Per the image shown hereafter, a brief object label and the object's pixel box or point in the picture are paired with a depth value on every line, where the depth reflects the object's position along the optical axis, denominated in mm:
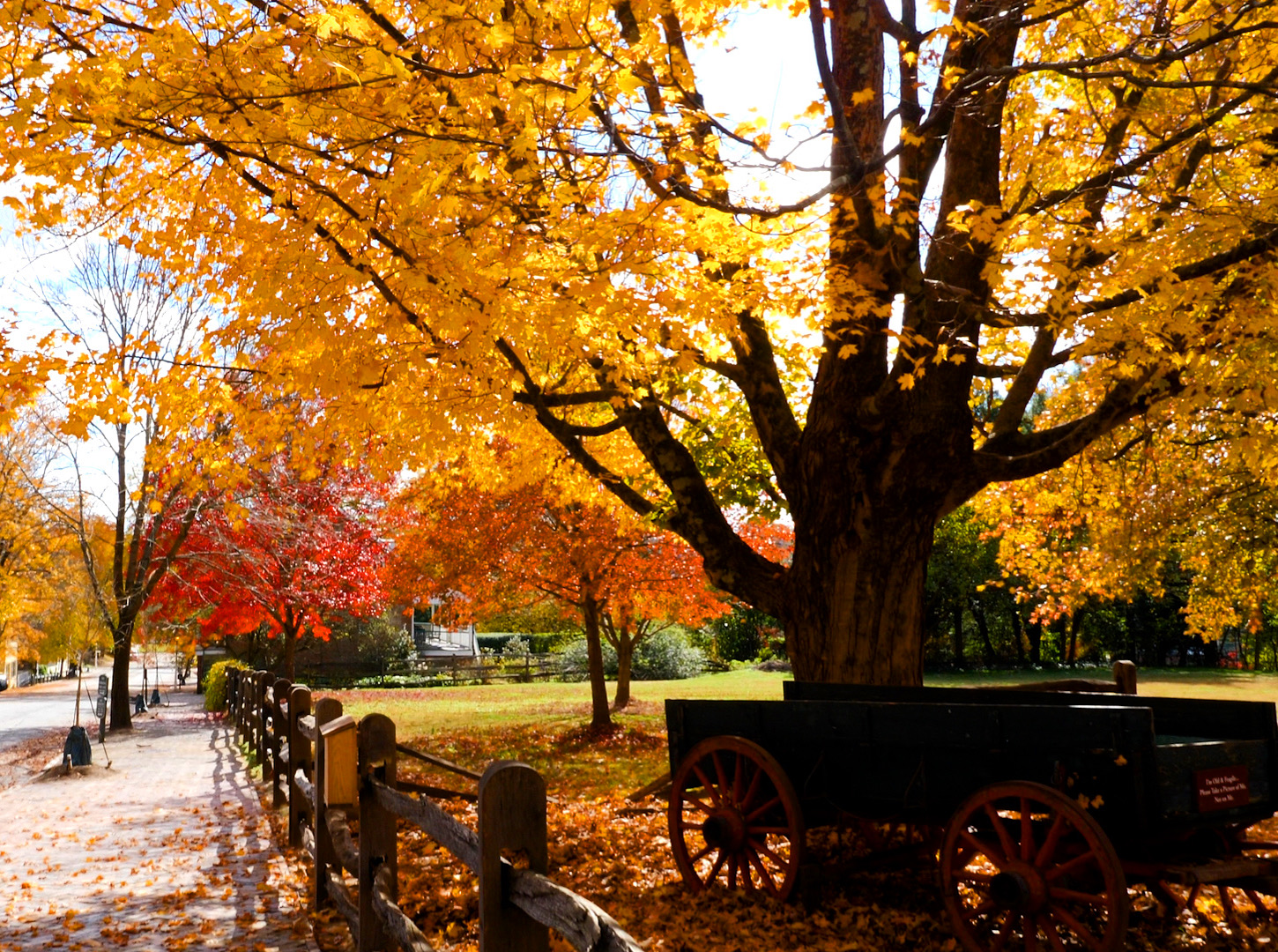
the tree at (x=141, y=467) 9500
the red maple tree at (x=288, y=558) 22203
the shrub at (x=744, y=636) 49469
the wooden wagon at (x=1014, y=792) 4723
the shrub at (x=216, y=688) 27484
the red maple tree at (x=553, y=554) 17484
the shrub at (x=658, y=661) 41875
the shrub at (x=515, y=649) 46184
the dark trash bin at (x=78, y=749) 15391
